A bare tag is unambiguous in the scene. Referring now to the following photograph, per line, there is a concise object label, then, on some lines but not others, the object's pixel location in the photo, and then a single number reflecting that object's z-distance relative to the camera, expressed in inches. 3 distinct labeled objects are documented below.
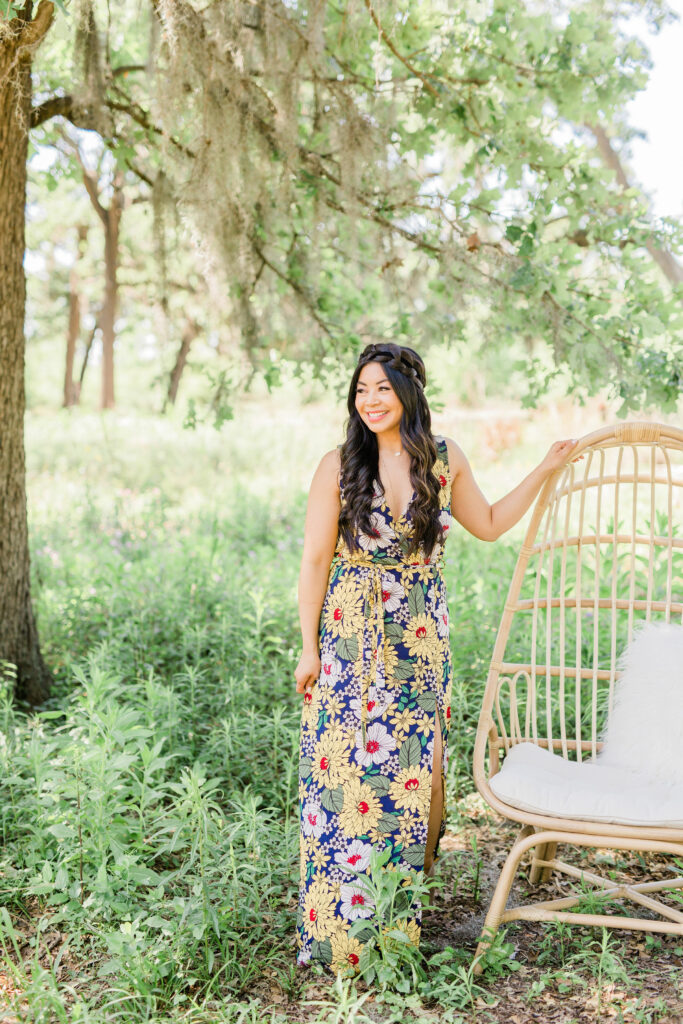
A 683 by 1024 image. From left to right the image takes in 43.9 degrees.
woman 82.7
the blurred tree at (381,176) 120.2
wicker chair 77.5
